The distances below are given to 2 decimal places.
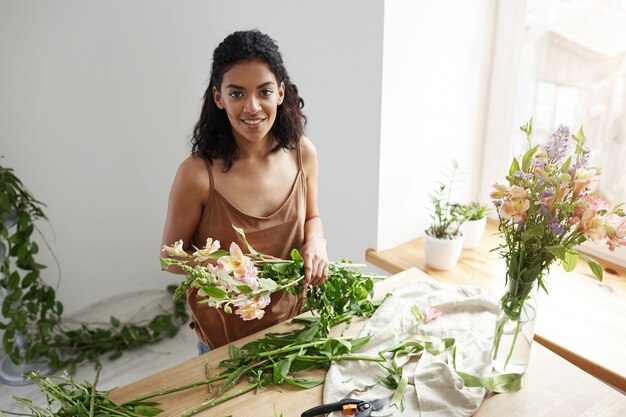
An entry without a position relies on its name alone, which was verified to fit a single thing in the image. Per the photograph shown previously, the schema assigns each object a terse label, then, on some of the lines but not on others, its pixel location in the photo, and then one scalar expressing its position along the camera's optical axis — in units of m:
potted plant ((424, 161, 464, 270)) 1.44
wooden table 0.81
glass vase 0.82
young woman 0.95
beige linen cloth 0.81
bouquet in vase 0.73
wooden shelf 1.09
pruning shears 0.77
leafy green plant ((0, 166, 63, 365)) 1.59
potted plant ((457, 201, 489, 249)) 1.50
